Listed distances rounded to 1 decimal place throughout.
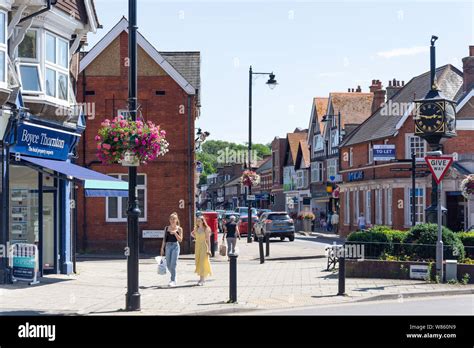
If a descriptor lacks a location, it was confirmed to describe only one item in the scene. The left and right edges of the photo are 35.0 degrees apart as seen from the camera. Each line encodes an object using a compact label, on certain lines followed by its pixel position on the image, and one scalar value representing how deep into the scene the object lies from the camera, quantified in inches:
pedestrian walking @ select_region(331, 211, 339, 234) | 2189.3
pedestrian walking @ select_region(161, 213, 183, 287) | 737.0
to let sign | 1567.4
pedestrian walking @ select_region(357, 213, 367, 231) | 1809.1
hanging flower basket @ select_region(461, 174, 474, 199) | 987.9
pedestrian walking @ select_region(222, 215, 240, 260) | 1058.7
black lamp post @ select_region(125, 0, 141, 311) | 547.2
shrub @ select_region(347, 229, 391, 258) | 800.3
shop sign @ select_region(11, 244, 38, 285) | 693.9
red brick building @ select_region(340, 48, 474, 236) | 1680.6
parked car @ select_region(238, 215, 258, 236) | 1935.7
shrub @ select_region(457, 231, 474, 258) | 778.2
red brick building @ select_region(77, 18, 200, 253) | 1224.2
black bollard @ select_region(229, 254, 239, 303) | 593.3
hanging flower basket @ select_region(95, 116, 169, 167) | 553.3
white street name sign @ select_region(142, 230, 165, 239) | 1217.4
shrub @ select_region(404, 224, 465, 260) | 756.6
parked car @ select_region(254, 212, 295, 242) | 1684.3
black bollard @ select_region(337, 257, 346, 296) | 636.1
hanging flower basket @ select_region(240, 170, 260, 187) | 1700.3
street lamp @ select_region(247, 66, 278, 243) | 1593.3
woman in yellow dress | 749.3
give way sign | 724.0
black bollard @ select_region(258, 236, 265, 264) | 1031.6
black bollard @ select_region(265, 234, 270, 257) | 1150.3
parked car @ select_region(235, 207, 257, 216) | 2142.3
